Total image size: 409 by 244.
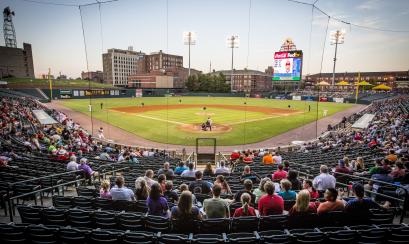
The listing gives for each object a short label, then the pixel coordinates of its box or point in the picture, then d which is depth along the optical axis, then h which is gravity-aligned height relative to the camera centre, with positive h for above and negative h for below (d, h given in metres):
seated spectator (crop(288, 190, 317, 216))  4.66 -2.20
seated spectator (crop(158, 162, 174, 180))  8.52 -2.95
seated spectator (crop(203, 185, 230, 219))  4.89 -2.35
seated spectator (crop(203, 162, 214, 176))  10.20 -3.42
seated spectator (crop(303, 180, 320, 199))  6.52 -2.68
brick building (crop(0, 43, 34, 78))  66.12 +6.85
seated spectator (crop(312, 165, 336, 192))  6.99 -2.60
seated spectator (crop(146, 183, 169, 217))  5.04 -2.37
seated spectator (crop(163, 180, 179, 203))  6.08 -2.66
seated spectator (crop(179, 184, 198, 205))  5.83 -2.39
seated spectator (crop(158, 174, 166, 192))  6.71 -2.53
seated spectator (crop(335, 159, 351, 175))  8.97 -2.87
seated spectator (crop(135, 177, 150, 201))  6.02 -2.50
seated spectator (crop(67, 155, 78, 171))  9.45 -3.00
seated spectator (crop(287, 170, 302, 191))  7.24 -2.63
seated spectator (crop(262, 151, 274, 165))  13.25 -3.79
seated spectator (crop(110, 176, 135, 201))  5.83 -2.47
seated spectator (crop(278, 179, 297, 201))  5.88 -2.48
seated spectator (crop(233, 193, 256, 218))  4.82 -2.34
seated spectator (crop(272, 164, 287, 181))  8.21 -2.85
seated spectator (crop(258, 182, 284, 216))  5.01 -2.32
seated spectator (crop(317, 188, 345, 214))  4.93 -2.28
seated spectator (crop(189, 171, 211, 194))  6.59 -2.65
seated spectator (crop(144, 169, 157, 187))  7.00 -2.56
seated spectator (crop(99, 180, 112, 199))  6.19 -2.58
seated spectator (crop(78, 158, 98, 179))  9.16 -3.00
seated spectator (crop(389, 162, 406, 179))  7.85 -2.61
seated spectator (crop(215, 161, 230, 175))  10.46 -3.48
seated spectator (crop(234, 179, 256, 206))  5.51 -2.53
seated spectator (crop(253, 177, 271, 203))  6.25 -2.59
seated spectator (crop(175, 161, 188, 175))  10.69 -3.51
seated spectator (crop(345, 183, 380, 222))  4.87 -2.32
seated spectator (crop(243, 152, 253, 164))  14.27 -4.12
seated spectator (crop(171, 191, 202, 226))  4.47 -2.26
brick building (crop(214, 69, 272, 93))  132.25 +4.58
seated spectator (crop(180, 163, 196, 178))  9.30 -3.20
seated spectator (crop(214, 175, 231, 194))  6.72 -2.65
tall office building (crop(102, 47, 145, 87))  133.50 +12.39
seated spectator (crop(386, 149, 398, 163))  10.80 -2.97
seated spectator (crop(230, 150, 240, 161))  16.23 -4.42
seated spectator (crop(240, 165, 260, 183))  8.58 -3.07
